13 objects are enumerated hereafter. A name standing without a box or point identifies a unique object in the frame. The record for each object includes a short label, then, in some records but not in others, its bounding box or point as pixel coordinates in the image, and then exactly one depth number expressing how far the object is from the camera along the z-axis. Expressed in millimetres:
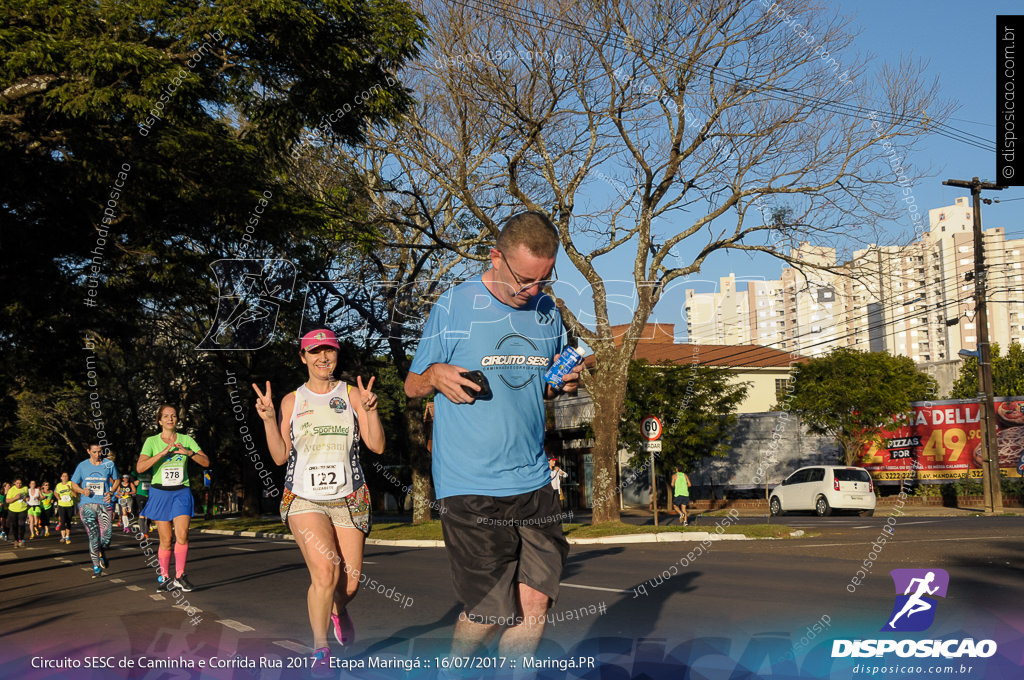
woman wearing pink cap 6039
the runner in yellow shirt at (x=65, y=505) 28953
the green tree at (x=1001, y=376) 57875
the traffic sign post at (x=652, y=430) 22562
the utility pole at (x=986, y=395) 29172
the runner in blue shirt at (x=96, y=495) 14555
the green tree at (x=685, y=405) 39156
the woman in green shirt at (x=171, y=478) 10633
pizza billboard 36250
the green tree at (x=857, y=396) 38250
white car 30188
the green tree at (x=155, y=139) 13984
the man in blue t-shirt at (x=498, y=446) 4207
